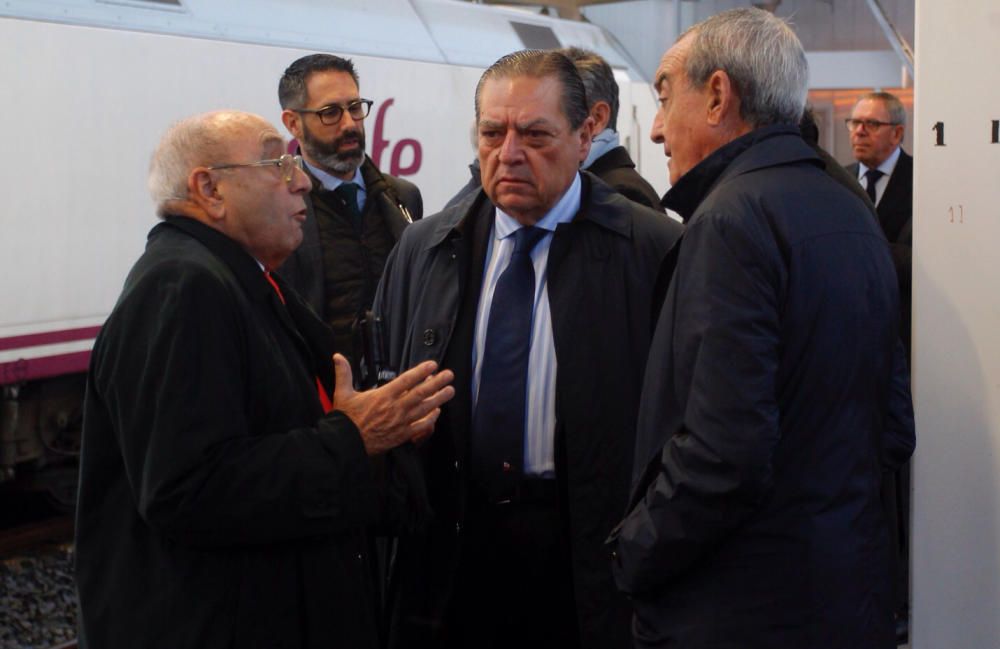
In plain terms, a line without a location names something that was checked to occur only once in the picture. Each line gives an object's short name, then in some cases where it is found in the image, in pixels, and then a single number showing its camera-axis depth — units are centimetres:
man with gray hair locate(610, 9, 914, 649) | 180
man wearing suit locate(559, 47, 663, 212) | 344
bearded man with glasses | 357
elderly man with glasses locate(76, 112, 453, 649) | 197
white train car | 507
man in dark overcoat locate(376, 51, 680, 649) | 240
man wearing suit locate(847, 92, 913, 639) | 423
